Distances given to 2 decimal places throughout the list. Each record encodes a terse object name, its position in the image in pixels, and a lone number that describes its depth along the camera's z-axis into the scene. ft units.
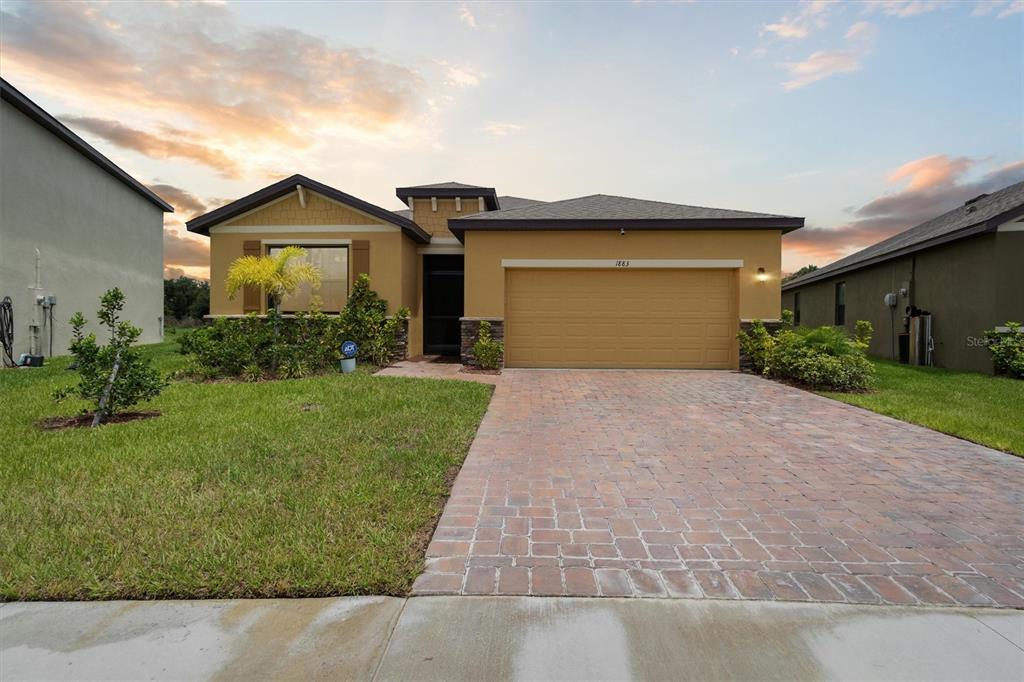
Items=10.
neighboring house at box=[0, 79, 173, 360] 40.09
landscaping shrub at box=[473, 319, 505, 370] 37.06
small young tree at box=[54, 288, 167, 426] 19.66
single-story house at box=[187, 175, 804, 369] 38.17
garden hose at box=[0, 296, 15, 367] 38.70
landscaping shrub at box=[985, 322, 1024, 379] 34.68
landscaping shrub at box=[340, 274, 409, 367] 38.65
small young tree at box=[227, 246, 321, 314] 35.29
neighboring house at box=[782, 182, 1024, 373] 36.88
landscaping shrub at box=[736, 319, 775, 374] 36.83
